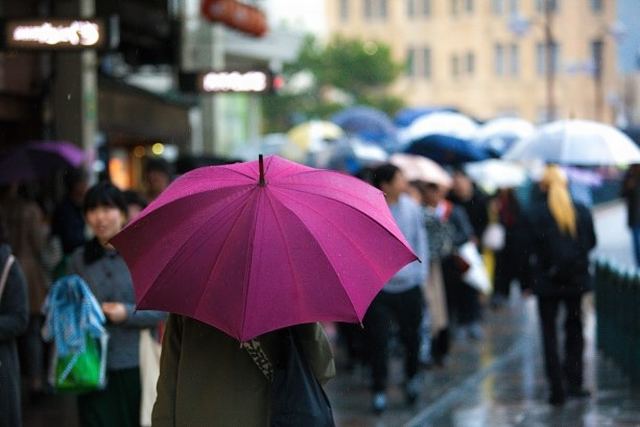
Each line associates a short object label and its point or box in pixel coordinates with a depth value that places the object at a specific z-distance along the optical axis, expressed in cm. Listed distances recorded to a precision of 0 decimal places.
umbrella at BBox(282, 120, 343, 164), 2457
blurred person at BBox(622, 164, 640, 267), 2118
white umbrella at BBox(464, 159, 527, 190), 2328
